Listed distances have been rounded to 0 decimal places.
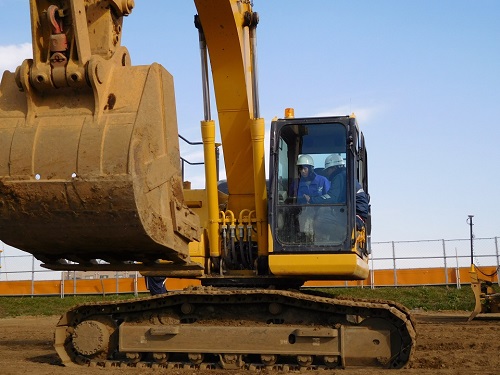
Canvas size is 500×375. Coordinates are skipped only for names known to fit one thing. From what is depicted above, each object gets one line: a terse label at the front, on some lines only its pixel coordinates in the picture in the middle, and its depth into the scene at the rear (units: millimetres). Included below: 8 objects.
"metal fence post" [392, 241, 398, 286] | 26691
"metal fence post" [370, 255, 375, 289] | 25531
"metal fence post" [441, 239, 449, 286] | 25894
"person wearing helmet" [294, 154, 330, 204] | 9211
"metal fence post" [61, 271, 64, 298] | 28159
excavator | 6949
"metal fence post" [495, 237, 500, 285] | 27588
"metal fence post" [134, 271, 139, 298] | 26688
